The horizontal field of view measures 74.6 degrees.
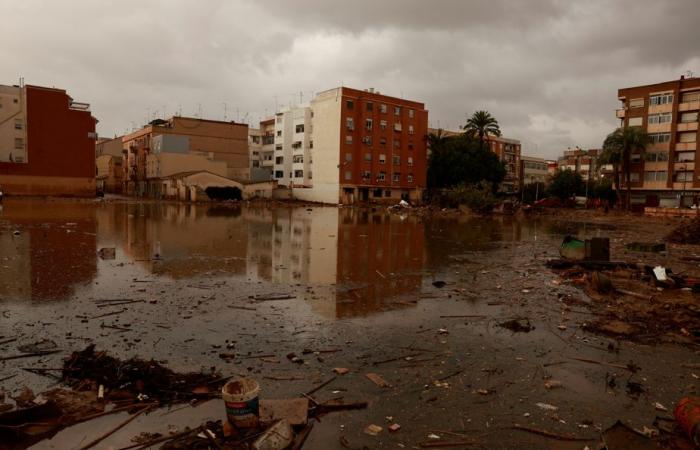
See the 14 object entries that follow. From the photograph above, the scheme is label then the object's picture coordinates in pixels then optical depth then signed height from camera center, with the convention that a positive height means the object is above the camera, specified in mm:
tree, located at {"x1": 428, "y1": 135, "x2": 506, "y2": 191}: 73062 +5955
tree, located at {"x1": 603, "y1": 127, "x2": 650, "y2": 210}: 62594 +8269
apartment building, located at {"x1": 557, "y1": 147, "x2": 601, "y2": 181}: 118769 +11542
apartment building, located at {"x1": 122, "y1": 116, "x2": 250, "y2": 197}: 76500 +7250
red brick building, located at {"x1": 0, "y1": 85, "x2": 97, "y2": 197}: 59312 +5720
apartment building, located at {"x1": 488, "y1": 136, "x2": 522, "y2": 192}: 116312 +11978
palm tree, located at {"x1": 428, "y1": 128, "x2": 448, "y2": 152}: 77706 +9581
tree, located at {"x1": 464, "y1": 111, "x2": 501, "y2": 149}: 73438 +12150
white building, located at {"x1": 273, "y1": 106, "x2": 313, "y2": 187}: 79375 +8440
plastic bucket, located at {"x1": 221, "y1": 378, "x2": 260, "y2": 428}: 4742 -2193
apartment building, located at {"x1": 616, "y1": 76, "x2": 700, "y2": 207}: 62000 +8897
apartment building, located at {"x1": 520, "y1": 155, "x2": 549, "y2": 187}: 124431 +9093
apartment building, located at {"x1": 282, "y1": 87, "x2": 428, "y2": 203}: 71188 +7876
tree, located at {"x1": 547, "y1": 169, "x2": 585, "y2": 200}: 80062 +3036
